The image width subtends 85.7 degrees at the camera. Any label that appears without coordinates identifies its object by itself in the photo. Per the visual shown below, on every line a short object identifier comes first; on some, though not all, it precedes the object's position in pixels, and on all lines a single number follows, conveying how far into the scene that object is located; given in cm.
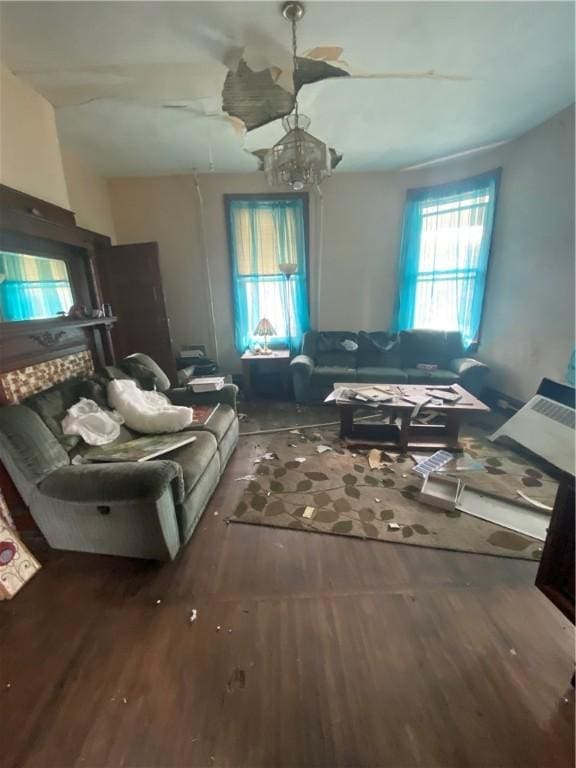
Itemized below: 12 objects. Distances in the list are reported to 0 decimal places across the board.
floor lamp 383
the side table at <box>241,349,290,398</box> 392
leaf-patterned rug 179
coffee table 261
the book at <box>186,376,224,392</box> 277
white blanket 220
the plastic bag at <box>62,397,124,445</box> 189
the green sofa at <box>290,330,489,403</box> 359
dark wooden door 355
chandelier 184
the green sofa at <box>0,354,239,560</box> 151
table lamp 395
